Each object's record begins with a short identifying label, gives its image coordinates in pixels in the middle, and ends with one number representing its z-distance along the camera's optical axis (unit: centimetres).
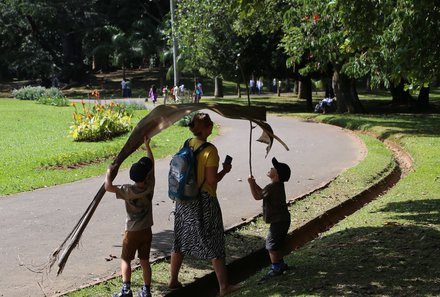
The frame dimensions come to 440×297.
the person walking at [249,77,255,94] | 4955
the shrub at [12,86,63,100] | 3865
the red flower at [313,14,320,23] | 1586
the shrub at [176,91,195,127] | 2325
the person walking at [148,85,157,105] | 3688
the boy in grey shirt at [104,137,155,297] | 568
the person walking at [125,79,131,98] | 4609
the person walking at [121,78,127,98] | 4595
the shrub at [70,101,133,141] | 1988
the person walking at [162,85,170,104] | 2961
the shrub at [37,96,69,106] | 3506
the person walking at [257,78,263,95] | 4813
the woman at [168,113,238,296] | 580
